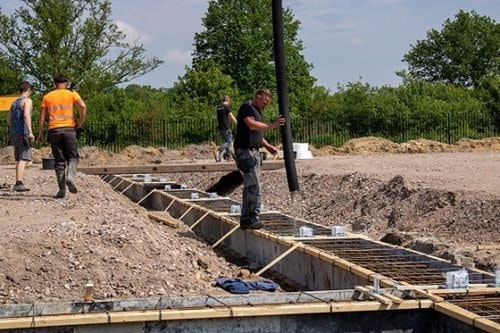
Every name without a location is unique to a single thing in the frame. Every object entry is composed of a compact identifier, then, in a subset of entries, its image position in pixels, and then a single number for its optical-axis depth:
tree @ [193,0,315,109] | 60.22
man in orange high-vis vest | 12.48
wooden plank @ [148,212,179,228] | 13.82
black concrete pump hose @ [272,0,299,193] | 10.55
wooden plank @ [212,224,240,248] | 12.20
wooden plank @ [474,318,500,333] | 6.16
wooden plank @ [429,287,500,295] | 7.50
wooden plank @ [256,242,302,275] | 10.17
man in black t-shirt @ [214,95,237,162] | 22.47
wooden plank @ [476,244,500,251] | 10.93
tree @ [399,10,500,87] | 69.00
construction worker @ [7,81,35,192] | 13.62
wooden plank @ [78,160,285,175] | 20.52
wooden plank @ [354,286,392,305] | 7.16
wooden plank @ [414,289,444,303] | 7.20
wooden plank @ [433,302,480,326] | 6.51
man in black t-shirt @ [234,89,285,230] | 10.41
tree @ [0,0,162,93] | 34.22
